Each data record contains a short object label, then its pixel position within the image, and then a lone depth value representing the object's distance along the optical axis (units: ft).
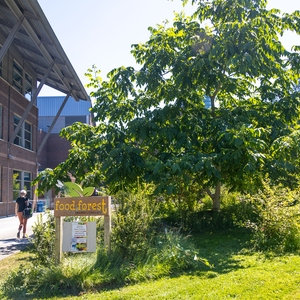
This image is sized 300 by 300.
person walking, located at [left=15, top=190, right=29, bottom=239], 39.86
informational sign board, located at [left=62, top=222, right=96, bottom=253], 22.30
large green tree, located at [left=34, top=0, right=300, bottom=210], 30.48
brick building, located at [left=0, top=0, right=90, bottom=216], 53.16
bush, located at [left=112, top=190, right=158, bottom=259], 23.44
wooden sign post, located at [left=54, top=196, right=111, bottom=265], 22.75
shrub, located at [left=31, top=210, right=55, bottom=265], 22.48
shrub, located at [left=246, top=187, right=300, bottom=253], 27.55
